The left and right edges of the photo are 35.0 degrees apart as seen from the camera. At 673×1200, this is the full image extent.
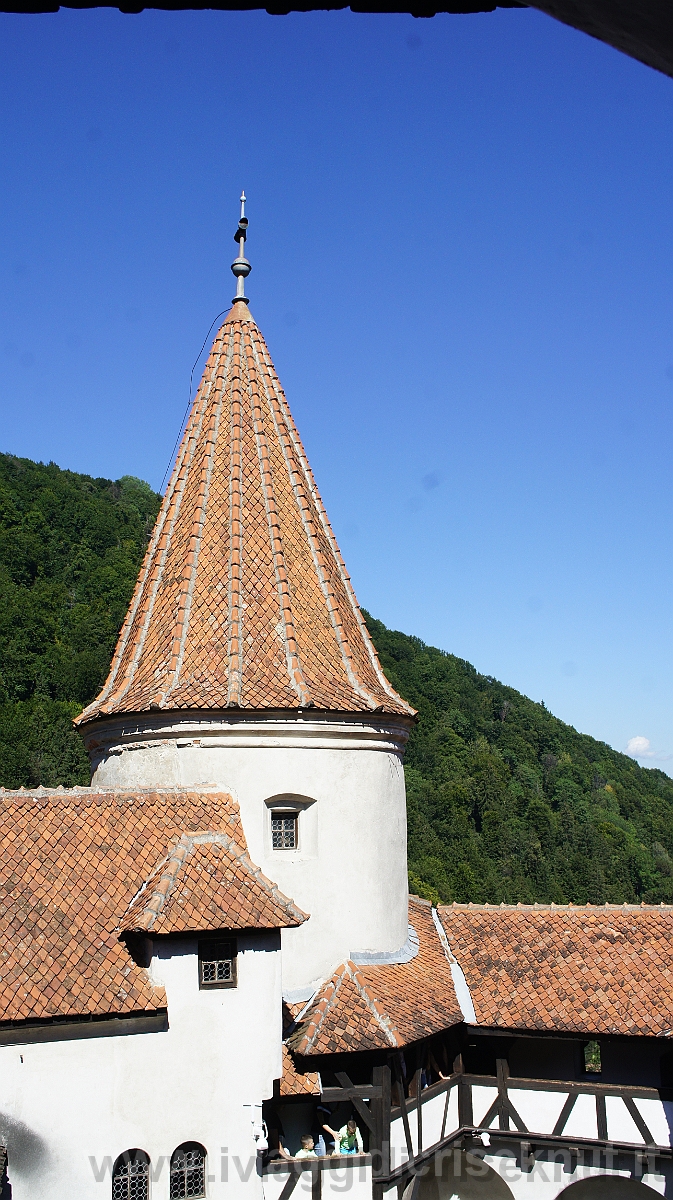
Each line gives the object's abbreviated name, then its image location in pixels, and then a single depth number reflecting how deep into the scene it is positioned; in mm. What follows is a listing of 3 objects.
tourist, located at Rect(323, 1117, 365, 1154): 13664
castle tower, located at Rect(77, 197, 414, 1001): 15078
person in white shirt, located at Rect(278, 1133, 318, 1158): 13492
